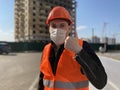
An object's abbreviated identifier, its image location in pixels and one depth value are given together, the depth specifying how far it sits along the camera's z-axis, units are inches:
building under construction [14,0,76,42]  1607.0
